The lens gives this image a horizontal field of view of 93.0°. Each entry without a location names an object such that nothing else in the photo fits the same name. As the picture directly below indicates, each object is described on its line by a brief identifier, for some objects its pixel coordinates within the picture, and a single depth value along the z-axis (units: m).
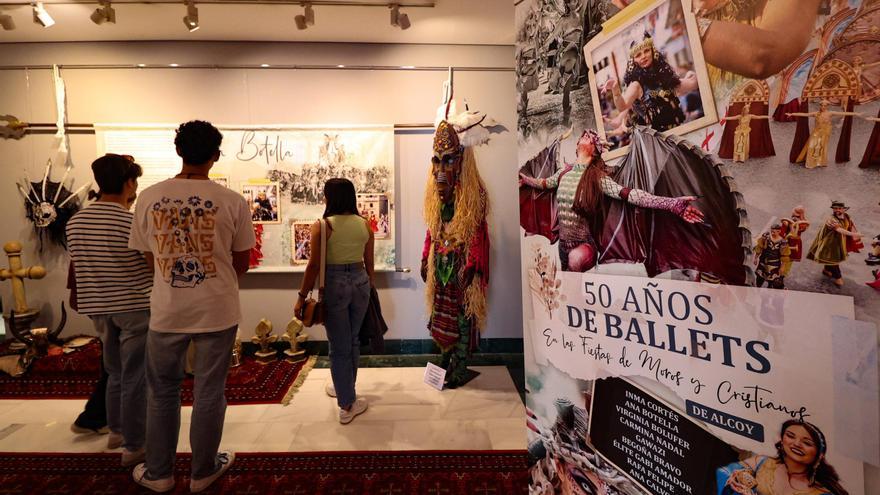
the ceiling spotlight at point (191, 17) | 2.83
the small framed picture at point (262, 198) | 3.60
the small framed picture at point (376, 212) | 3.60
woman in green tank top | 2.31
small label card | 2.94
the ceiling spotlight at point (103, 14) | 2.85
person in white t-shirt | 1.61
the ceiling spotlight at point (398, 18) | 2.94
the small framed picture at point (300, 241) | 3.64
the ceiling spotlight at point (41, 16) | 2.80
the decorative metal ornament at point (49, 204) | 3.52
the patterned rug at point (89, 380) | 2.93
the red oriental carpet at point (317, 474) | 1.93
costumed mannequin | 2.72
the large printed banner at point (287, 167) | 3.55
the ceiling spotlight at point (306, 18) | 2.88
